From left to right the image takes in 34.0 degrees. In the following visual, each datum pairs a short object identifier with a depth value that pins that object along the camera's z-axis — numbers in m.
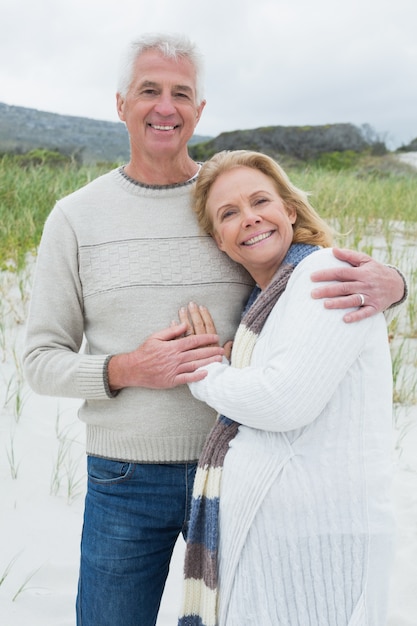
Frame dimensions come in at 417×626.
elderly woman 1.54
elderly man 1.94
